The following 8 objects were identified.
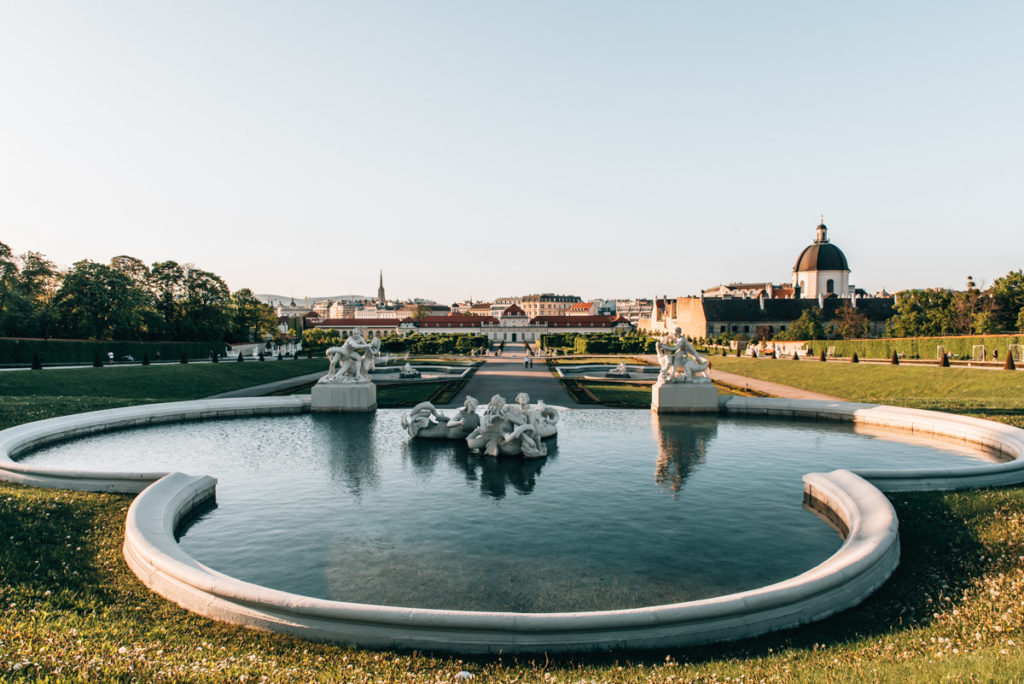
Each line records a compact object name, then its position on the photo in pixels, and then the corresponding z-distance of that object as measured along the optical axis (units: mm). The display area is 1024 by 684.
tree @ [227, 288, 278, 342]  77981
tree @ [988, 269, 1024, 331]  60125
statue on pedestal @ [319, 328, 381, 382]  24281
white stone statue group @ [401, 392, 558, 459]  16188
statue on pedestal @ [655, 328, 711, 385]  23891
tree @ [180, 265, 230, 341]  70125
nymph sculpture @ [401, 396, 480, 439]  18391
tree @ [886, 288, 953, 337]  67250
